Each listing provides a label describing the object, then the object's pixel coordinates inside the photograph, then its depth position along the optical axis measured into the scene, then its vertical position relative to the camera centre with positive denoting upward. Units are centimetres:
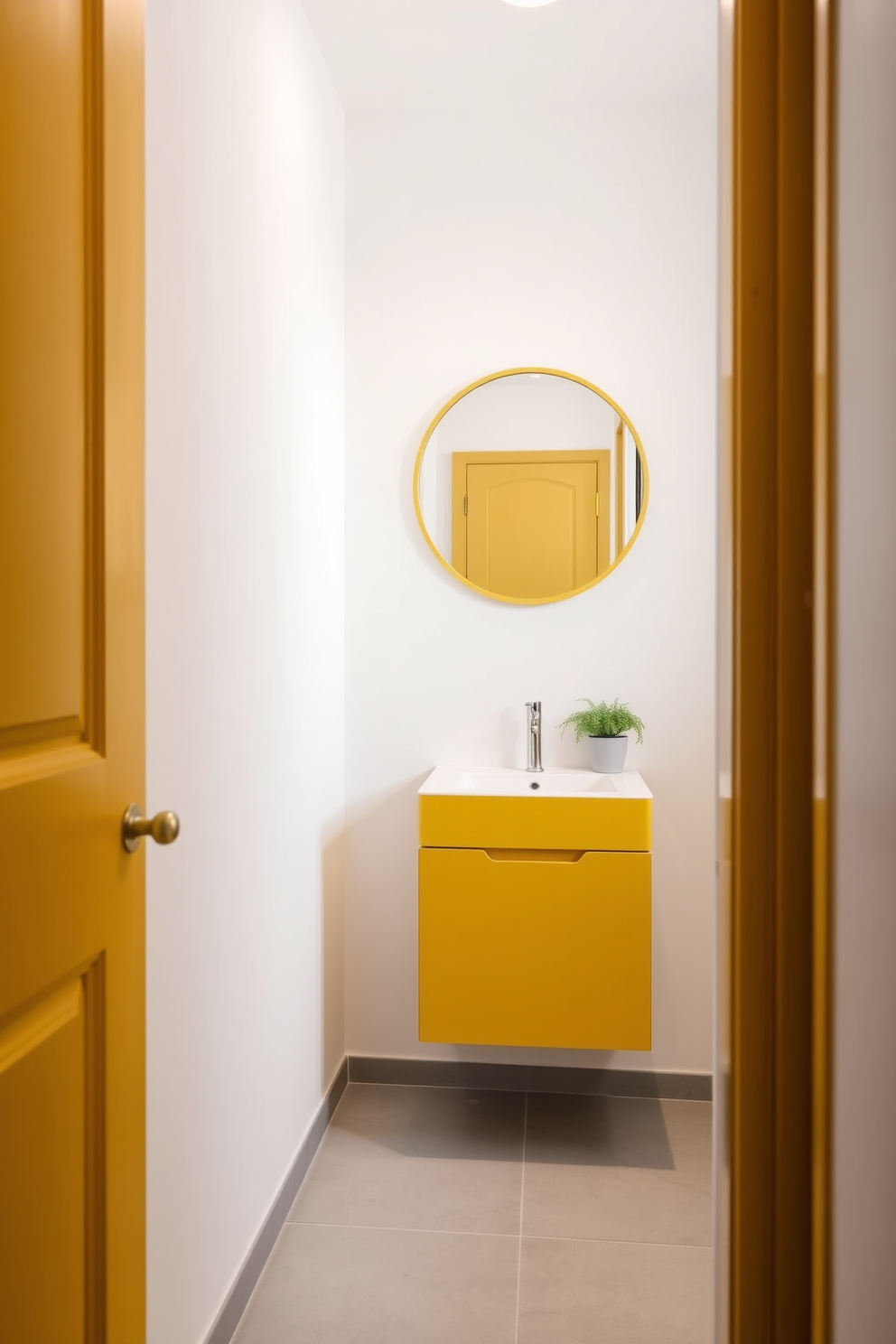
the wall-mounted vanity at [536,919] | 239 -61
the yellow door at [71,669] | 89 -1
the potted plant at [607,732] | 270 -19
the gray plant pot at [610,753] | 270 -25
